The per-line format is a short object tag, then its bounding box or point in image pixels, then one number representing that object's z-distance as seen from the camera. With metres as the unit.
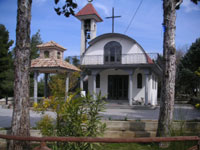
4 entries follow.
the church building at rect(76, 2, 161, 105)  17.55
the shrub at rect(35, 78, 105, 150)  3.59
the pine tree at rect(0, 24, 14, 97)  17.41
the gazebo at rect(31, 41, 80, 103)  13.67
